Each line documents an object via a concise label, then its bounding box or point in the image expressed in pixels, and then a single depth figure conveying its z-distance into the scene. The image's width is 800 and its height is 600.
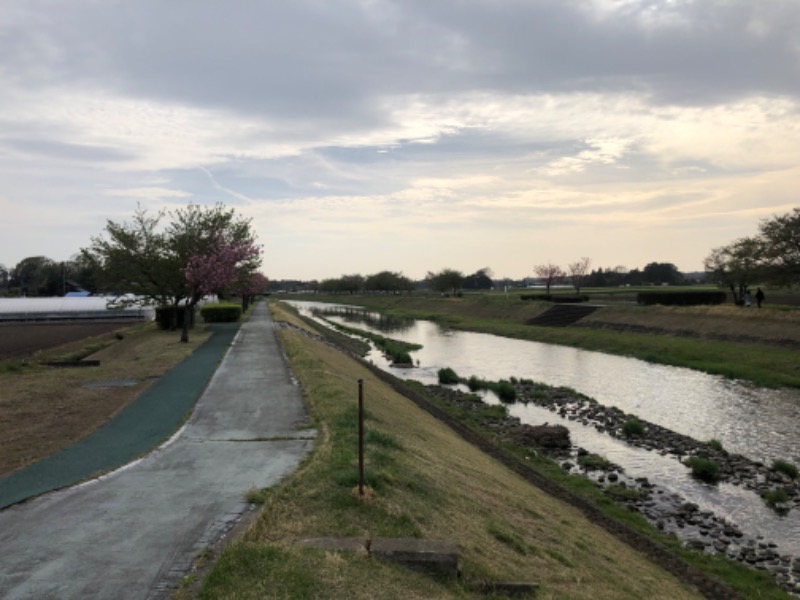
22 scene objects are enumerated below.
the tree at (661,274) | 149.38
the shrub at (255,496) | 6.86
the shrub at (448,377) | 25.73
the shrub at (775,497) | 11.39
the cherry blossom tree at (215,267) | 29.94
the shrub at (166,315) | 35.34
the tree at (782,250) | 37.88
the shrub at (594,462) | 13.78
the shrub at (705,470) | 12.83
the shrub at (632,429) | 16.52
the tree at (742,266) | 40.75
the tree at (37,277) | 104.88
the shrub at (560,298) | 62.72
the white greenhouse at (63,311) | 46.97
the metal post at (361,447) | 6.58
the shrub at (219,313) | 44.12
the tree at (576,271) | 105.87
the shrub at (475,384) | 24.25
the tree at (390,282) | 144.75
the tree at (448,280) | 110.19
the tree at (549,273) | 110.31
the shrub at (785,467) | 12.79
